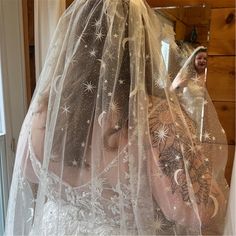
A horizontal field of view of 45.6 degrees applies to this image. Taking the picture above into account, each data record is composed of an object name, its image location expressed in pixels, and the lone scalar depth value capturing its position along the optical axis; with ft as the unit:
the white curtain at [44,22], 3.89
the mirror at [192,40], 3.21
